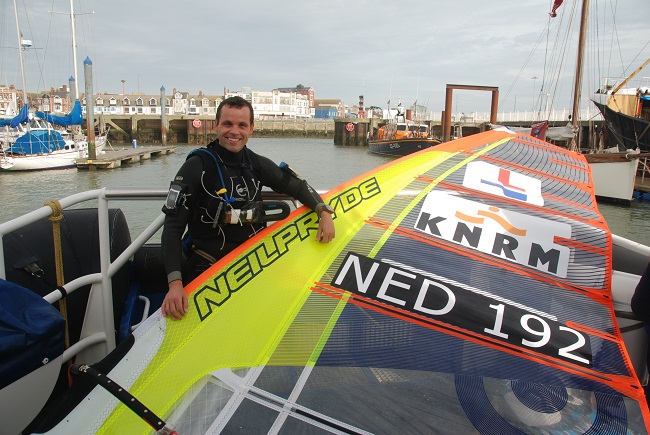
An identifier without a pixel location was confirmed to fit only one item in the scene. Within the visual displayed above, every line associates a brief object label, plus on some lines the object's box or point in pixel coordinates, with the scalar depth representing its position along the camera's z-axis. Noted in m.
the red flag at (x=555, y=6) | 20.17
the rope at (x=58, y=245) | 2.27
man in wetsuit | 2.08
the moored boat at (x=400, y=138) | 38.92
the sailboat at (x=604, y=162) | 17.98
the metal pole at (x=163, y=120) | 49.64
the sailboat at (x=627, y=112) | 22.38
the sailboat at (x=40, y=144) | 26.02
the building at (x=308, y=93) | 128.62
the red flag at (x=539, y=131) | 9.68
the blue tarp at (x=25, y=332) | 1.59
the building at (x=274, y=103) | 111.09
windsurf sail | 1.61
